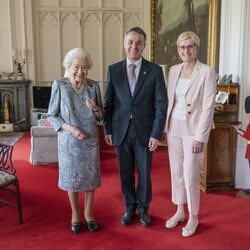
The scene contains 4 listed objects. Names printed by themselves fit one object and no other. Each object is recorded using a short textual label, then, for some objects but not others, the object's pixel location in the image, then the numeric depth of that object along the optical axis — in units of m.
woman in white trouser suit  2.71
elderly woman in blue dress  2.76
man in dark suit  2.79
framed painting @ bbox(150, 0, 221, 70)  4.51
